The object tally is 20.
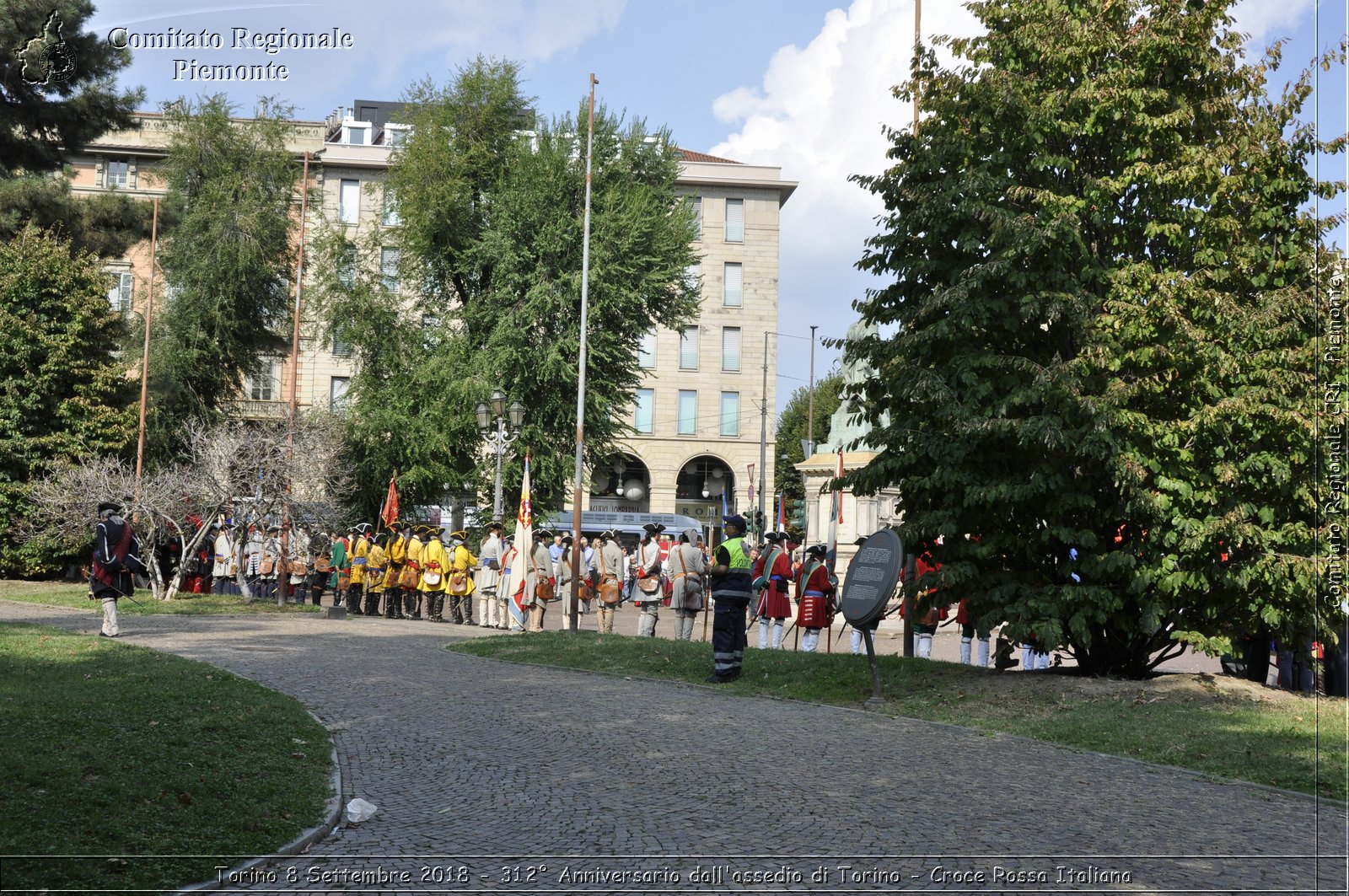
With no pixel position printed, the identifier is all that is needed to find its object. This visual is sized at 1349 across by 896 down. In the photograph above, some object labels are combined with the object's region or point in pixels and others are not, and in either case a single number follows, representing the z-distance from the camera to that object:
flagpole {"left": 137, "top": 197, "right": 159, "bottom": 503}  34.12
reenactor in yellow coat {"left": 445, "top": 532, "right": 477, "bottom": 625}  25.19
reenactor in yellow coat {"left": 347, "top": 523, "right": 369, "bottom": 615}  26.55
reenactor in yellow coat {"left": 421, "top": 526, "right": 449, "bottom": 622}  25.11
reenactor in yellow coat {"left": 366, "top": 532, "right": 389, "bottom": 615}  26.34
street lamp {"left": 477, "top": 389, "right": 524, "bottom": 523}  25.89
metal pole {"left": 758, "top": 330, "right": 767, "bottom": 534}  63.38
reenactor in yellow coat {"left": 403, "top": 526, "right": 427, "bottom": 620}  25.58
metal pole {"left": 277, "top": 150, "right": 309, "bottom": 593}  33.94
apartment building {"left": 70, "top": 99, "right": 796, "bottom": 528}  68.94
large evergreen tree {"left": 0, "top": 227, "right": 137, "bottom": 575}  34.25
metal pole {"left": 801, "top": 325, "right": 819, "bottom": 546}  69.34
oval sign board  12.45
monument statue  24.81
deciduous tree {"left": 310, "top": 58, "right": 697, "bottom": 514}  37.16
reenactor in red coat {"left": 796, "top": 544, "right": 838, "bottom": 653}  18.03
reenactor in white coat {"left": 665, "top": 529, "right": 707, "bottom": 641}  19.94
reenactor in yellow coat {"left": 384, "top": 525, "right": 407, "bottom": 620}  25.98
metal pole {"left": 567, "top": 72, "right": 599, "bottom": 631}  22.33
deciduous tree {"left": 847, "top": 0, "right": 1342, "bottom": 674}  12.55
